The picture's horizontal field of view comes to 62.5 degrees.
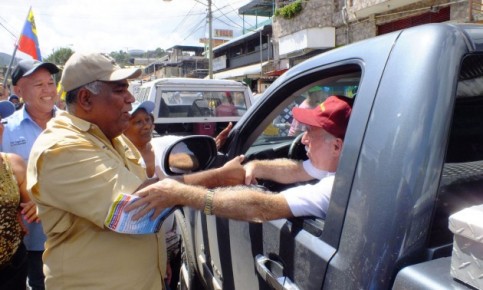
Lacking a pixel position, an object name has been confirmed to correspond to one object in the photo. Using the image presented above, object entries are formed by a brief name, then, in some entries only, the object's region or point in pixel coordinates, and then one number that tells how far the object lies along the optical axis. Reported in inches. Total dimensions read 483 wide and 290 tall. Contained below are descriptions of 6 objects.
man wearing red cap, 55.6
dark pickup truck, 39.7
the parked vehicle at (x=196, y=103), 267.7
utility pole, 870.4
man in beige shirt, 55.1
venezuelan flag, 212.8
